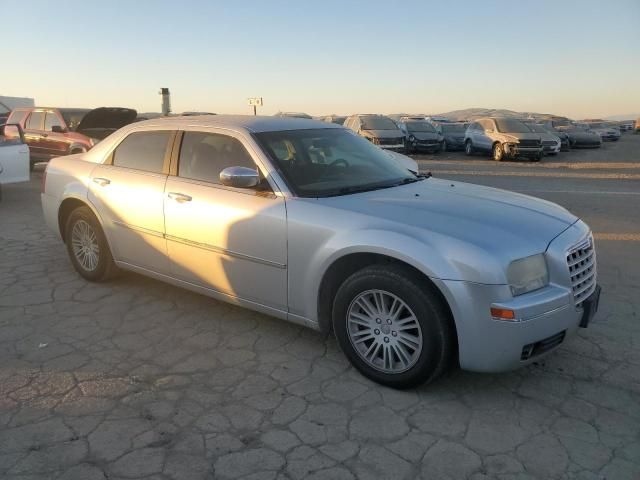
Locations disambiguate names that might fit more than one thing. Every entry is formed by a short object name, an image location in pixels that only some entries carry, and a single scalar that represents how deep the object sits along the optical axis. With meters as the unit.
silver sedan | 2.98
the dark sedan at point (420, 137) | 22.30
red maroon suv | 12.31
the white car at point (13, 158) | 9.10
